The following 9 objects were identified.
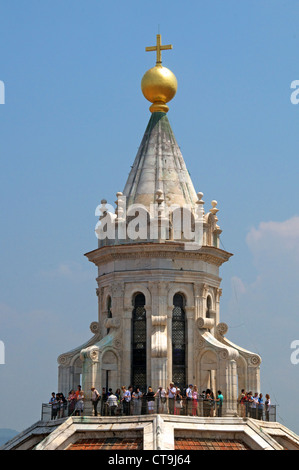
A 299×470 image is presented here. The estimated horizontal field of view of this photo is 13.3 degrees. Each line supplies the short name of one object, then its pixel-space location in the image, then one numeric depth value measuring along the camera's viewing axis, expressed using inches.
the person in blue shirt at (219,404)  2127.2
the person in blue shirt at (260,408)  2169.0
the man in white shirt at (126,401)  2091.5
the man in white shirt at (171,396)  2070.6
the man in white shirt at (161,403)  2062.0
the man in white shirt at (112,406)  2108.8
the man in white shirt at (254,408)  2156.7
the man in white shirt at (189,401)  2082.9
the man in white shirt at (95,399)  2126.0
